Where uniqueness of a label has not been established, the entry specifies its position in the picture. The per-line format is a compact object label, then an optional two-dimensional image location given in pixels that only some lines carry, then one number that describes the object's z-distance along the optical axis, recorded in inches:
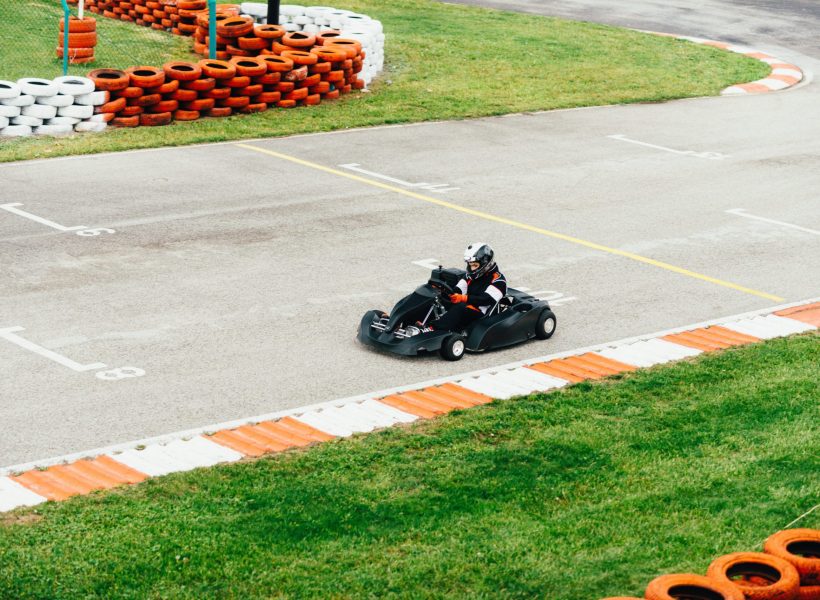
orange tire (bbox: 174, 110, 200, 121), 858.8
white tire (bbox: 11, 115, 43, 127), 797.2
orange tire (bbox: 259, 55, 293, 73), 898.1
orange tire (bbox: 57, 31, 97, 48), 961.5
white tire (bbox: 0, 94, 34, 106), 791.1
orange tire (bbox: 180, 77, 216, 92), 855.1
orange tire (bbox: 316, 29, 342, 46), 979.9
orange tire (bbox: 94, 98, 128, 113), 828.0
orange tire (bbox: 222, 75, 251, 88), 873.5
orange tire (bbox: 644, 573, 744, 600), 281.1
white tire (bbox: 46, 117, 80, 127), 809.5
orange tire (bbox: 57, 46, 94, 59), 963.3
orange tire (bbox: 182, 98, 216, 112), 864.3
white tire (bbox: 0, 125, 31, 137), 794.2
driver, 482.6
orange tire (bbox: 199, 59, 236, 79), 860.0
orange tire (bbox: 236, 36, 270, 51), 973.2
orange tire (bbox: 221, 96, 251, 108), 880.9
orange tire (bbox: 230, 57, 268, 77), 878.4
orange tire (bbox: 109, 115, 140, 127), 833.5
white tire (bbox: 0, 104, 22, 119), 789.9
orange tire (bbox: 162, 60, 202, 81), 845.2
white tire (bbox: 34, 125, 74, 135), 805.9
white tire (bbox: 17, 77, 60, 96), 798.5
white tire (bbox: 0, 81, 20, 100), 787.4
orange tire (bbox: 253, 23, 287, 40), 973.2
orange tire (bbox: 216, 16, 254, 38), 978.1
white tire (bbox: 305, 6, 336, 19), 1085.1
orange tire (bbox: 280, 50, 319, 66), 911.0
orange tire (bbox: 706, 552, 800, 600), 285.7
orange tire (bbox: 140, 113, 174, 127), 844.0
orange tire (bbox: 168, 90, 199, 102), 855.7
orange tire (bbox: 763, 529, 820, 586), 305.3
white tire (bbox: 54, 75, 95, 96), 812.0
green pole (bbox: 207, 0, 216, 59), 973.8
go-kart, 478.9
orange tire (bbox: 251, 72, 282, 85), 892.0
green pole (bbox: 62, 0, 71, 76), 901.2
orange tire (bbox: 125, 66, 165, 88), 832.9
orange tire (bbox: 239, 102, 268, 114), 890.7
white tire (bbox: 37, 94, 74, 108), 805.9
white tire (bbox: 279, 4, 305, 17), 1081.4
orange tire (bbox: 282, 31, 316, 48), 959.0
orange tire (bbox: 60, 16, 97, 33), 966.4
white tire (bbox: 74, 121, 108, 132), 819.4
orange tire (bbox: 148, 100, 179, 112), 846.5
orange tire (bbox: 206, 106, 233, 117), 874.1
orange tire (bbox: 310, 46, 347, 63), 930.1
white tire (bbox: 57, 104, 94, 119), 813.2
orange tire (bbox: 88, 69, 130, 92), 822.5
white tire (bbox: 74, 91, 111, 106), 817.5
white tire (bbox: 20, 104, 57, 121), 799.7
